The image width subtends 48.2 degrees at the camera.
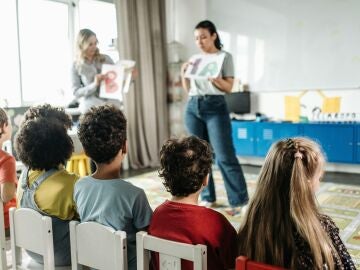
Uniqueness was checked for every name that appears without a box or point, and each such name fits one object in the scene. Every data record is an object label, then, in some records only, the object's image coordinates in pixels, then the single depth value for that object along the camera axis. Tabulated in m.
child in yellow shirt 1.43
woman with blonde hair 2.88
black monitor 5.07
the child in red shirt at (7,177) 1.64
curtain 4.82
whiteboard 4.47
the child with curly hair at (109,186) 1.26
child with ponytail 1.01
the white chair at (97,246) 1.10
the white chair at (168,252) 0.95
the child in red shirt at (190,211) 1.11
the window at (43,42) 4.03
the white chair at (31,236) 1.25
